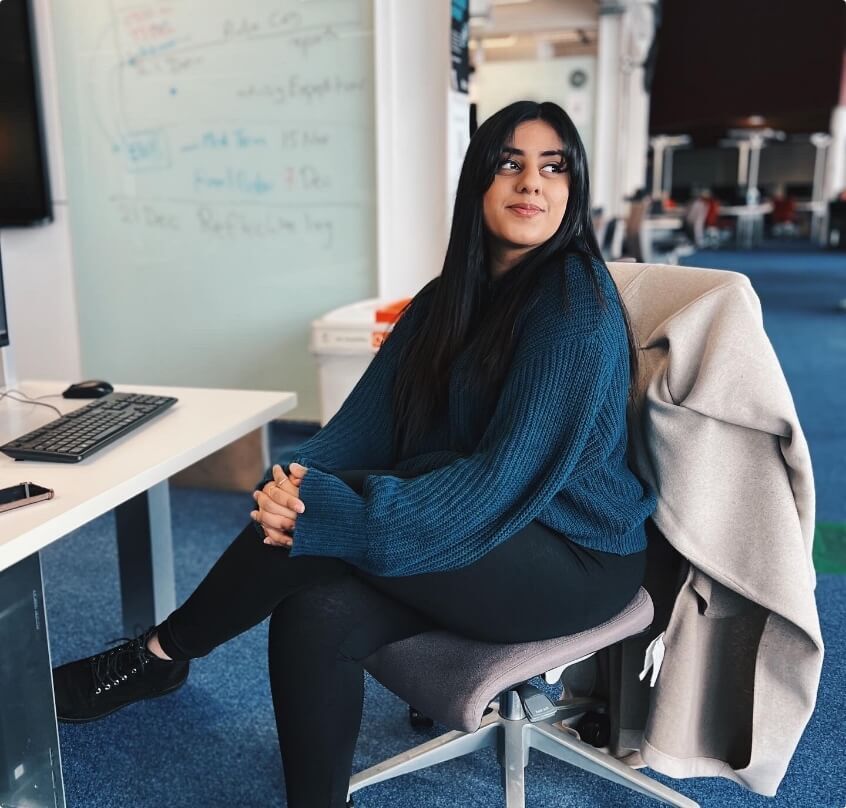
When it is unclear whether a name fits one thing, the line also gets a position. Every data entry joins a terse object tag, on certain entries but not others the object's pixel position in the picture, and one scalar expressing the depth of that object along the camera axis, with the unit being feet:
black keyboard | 4.31
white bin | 8.85
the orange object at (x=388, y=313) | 8.49
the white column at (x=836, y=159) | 47.91
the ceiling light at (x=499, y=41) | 32.15
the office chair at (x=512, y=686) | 3.78
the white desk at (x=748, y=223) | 46.65
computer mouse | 5.67
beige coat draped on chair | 3.86
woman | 3.78
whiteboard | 10.31
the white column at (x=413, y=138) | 9.60
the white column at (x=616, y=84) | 28.73
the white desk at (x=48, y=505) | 3.63
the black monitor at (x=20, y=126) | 10.55
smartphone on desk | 3.65
